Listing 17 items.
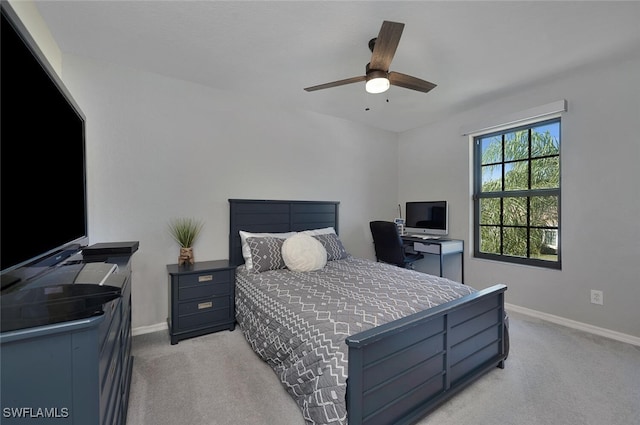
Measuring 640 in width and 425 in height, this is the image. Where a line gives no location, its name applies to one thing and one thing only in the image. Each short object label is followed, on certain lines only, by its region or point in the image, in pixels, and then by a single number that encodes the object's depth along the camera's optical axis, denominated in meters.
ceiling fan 1.64
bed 1.31
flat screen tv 0.79
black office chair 3.40
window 2.99
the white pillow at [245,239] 2.66
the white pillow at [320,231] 3.18
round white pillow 2.63
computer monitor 3.80
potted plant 2.63
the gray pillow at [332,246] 3.06
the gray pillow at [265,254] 2.62
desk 3.41
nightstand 2.36
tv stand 0.68
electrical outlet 2.56
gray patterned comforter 1.35
